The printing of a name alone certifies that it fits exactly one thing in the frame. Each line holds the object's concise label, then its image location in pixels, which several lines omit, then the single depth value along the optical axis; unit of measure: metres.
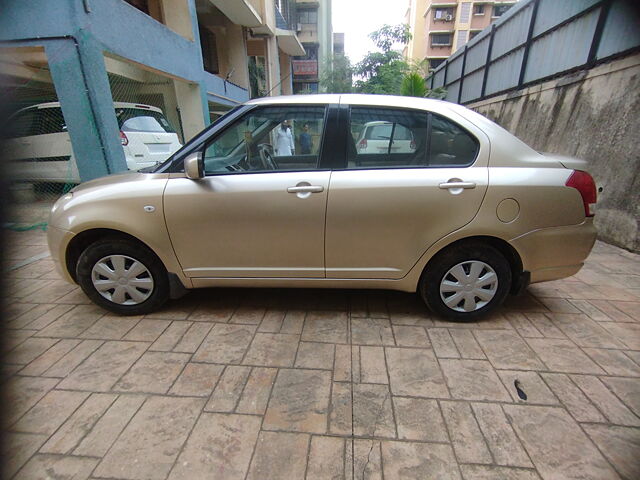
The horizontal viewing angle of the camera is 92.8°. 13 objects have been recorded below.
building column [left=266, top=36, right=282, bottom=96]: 15.40
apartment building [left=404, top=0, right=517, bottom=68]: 36.00
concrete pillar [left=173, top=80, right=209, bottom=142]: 8.54
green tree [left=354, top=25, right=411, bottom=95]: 21.98
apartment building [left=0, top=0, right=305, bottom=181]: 4.32
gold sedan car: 2.15
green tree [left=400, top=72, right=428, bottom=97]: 11.25
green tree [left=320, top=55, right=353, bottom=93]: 23.57
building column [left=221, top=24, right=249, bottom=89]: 12.94
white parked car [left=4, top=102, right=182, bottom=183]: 4.66
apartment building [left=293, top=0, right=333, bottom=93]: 27.12
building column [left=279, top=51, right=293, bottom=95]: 21.75
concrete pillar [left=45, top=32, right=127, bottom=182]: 4.52
